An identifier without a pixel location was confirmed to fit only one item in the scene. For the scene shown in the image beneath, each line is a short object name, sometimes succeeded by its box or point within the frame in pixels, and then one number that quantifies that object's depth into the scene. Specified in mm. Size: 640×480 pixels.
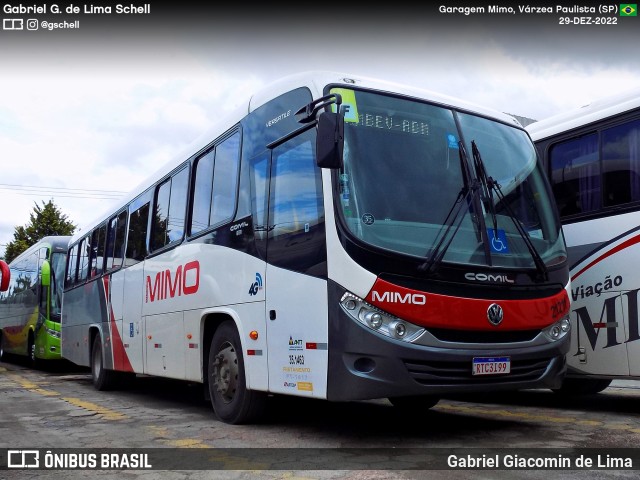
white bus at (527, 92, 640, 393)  7275
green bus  17906
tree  47594
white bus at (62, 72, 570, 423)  5398
